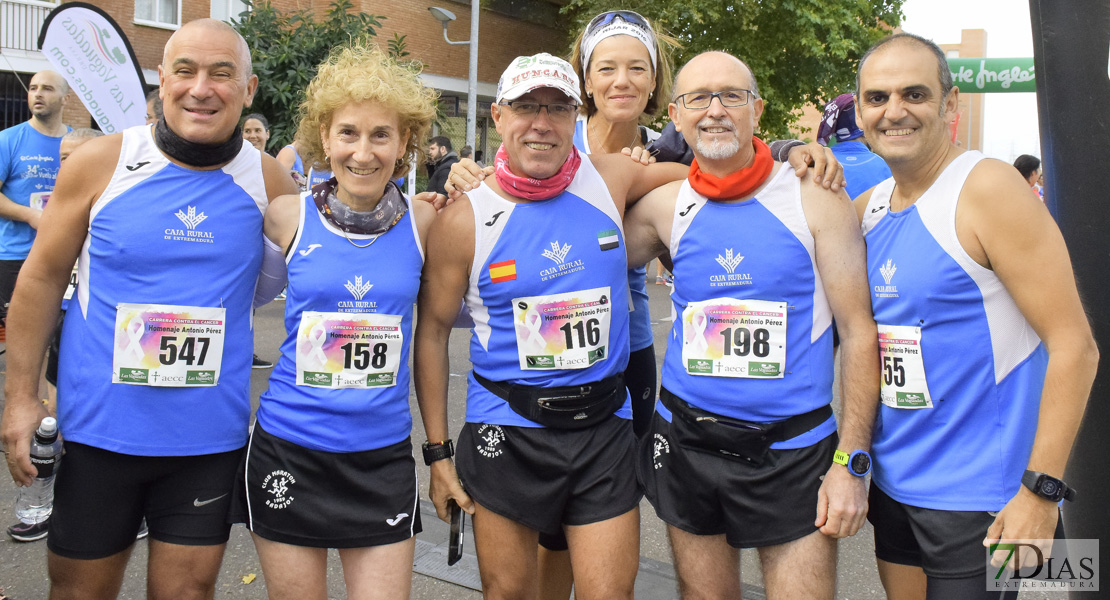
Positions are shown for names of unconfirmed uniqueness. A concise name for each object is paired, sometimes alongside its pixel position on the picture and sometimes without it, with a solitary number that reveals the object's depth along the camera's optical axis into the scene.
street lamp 16.39
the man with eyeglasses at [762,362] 2.48
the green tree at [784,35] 18.41
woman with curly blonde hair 2.53
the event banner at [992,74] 17.91
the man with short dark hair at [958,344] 2.19
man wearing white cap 2.71
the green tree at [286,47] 16.58
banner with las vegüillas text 6.69
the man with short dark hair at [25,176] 5.36
